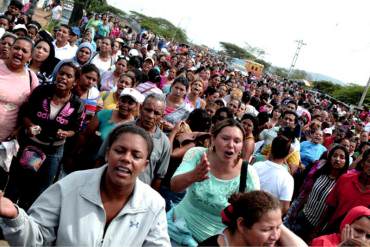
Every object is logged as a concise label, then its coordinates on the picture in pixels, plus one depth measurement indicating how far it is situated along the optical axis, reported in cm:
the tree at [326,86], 5477
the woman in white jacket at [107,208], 201
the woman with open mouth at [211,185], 287
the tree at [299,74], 9889
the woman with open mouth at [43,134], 380
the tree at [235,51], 9035
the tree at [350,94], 4447
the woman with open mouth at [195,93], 643
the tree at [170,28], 5929
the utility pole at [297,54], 7275
